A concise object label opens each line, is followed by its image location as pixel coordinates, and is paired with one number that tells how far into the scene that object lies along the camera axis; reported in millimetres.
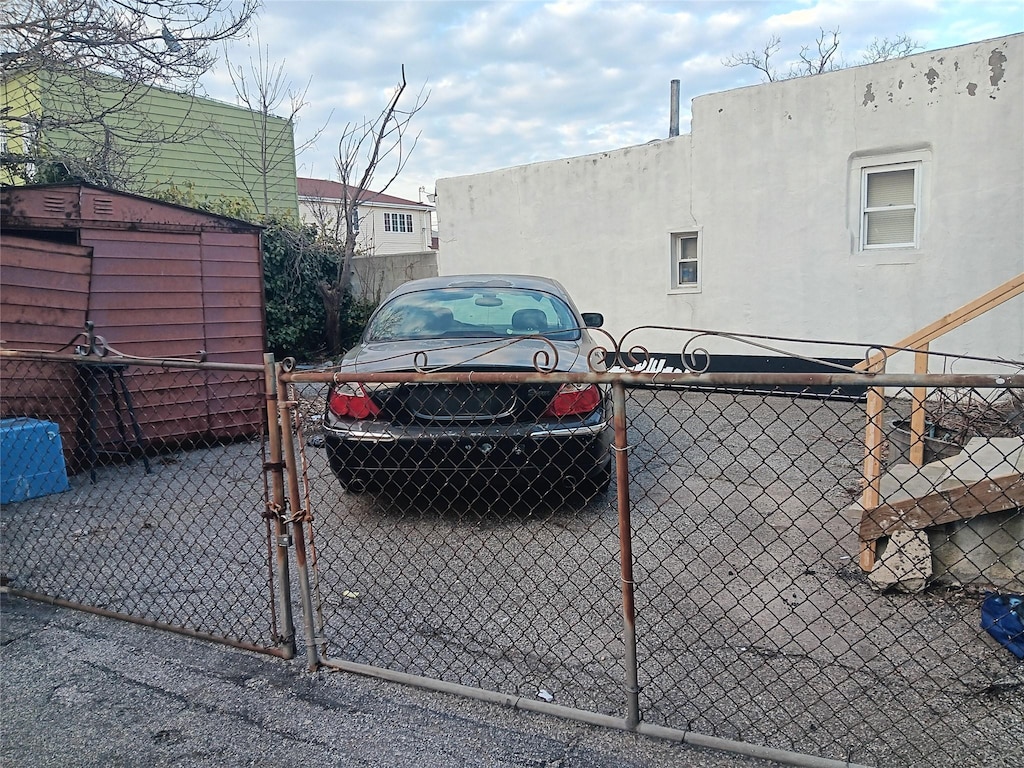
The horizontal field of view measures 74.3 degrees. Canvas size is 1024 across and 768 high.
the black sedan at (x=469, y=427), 3484
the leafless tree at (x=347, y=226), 11016
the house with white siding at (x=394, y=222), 24994
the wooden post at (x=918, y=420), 3473
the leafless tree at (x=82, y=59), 6418
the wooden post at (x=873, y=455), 2672
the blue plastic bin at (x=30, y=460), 4680
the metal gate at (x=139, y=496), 3170
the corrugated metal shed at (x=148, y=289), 5266
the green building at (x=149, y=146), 8242
